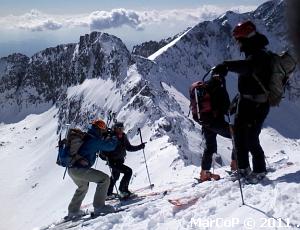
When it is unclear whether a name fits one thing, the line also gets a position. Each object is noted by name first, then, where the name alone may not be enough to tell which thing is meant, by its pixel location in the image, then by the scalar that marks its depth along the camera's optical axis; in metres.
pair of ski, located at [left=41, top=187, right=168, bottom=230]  7.63
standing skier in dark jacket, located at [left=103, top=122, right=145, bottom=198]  9.26
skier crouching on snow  7.87
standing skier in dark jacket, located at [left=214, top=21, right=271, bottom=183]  5.55
